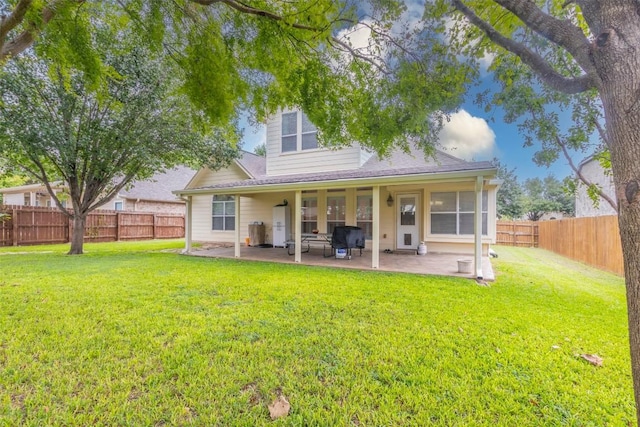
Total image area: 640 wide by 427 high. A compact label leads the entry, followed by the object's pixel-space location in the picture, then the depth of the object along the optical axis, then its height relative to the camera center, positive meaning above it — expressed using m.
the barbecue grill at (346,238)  8.71 -0.63
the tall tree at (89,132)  8.42 +2.79
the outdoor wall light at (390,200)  10.84 +0.68
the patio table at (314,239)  9.57 -0.73
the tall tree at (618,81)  1.34 +0.73
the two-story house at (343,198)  9.10 +0.76
